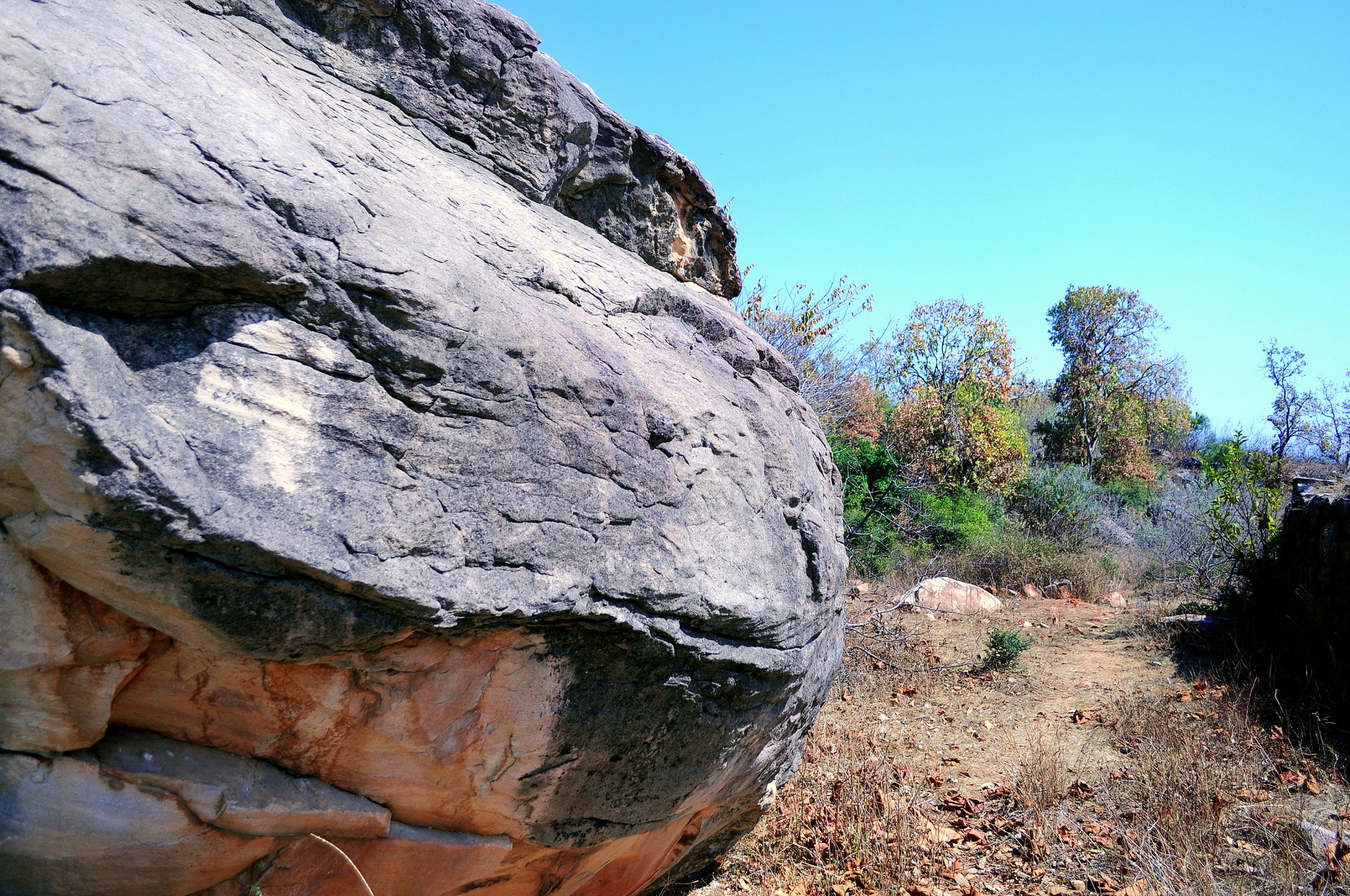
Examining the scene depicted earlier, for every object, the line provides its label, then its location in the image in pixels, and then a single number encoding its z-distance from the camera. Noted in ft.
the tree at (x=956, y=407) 38.75
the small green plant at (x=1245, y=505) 21.68
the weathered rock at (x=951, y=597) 26.37
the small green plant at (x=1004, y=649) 20.48
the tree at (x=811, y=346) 38.70
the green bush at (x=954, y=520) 32.27
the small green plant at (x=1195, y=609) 23.17
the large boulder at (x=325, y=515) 4.95
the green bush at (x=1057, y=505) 35.37
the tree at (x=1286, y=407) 37.68
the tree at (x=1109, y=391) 48.39
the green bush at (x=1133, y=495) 40.78
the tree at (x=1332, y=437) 38.32
